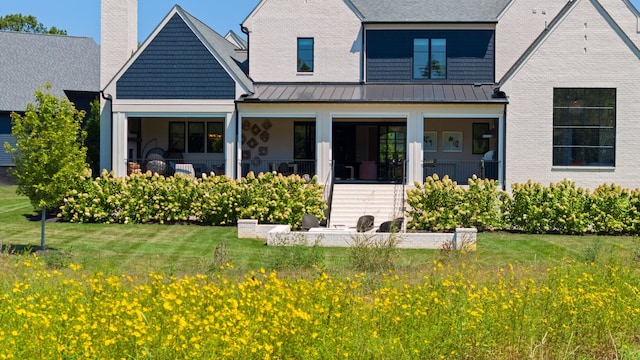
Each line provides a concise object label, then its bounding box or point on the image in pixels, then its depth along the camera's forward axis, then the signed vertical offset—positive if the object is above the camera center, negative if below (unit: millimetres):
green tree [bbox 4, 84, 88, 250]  15781 +374
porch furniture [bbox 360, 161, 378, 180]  28219 +24
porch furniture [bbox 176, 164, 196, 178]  25252 +4
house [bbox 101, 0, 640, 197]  24281 +2753
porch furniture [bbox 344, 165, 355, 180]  28397 +18
